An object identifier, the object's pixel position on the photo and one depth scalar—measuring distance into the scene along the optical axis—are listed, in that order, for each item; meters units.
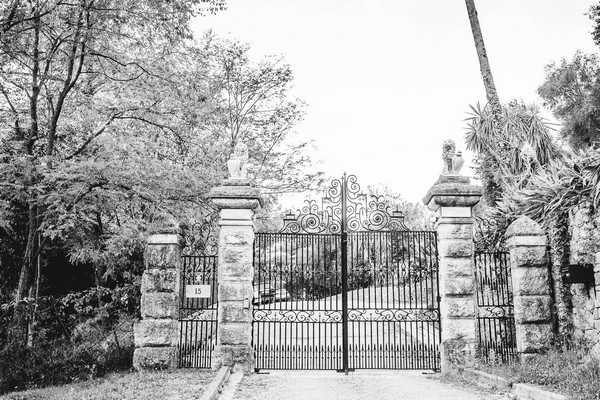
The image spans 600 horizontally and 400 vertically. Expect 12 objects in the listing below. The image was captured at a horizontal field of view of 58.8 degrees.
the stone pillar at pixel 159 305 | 8.73
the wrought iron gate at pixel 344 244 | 9.05
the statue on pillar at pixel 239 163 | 9.40
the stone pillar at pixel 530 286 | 8.55
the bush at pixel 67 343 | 8.83
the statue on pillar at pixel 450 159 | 9.34
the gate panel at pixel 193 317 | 9.02
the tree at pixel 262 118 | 19.81
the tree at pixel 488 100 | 15.82
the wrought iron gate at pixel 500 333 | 8.81
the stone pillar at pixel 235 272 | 8.85
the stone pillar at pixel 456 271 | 8.80
